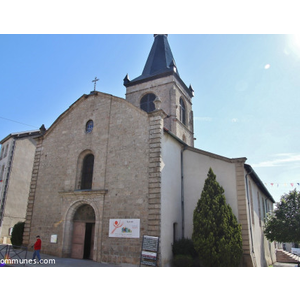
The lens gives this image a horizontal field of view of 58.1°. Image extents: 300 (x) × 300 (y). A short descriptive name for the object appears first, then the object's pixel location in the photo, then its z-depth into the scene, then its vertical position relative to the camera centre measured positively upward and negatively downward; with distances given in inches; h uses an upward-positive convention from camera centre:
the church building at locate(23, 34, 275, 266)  521.3 +104.4
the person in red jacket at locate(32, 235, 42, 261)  490.0 -23.3
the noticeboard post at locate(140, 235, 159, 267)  473.7 -24.6
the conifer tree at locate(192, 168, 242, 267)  482.6 +13.0
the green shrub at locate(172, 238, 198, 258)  529.0 -20.9
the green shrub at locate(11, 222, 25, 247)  668.1 -2.4
